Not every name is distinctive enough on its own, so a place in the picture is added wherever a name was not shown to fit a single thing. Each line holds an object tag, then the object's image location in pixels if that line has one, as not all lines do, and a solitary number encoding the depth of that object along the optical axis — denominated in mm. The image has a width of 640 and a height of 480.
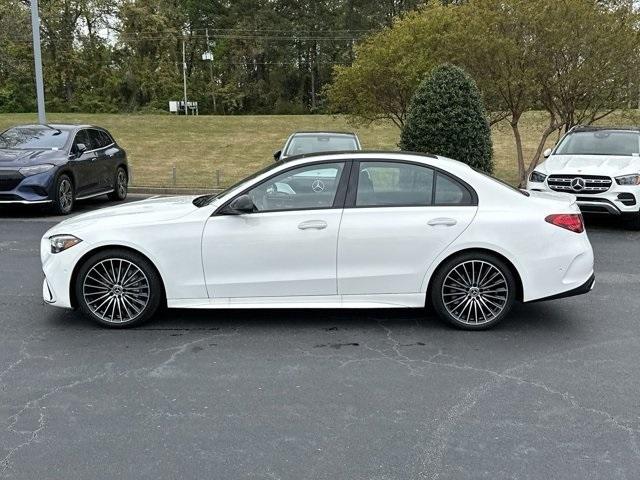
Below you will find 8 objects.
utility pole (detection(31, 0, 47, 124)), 15722
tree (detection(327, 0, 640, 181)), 13000
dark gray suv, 10906
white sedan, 5234
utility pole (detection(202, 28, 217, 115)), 59091
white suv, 9820
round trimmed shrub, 12406
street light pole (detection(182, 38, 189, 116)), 51856
